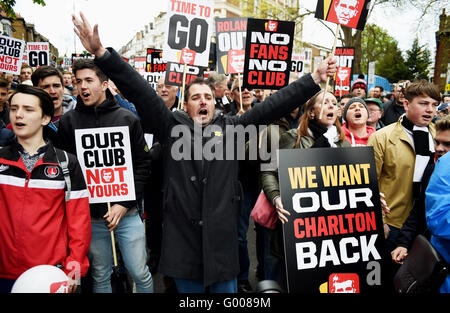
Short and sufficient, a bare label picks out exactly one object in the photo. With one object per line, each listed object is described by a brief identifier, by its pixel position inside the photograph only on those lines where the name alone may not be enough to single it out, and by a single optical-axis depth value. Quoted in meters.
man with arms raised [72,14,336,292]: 2.50
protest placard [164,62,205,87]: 5.31
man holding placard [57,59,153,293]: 3.03
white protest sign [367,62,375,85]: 14.35
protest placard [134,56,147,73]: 15.09
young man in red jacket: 2.30
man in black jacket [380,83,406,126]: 7.60
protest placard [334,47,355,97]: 8.95
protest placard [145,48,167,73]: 8.74
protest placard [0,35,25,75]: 8.05
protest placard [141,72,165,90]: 8.10
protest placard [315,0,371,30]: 3.20
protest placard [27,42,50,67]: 10.62
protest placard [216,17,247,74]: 6.26
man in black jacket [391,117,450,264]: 2.74
